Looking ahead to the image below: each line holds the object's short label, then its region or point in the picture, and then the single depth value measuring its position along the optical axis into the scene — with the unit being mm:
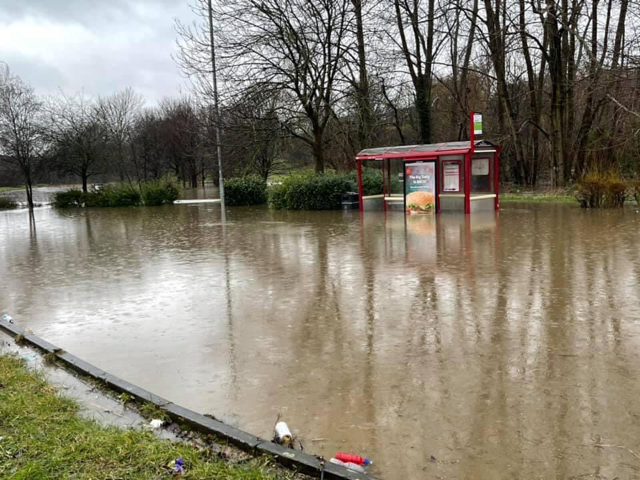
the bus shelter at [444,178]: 18391
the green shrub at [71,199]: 32531
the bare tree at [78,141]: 35938
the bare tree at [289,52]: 22641
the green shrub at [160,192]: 30516
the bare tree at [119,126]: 38000
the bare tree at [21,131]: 33406
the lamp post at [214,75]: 23184
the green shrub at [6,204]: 33250
